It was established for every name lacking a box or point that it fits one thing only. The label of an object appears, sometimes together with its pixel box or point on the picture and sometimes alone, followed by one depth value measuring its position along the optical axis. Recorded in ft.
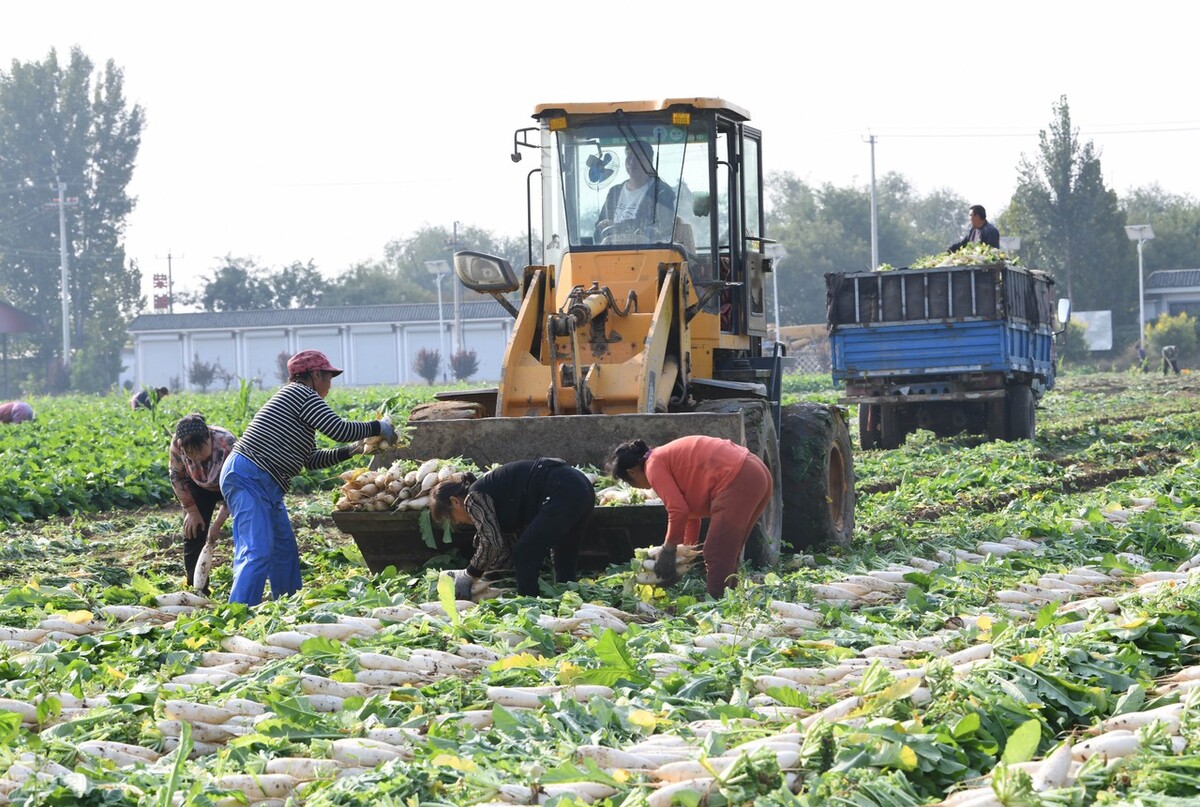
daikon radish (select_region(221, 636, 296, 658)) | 44.65
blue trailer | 123.65
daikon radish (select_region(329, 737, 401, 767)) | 33.99
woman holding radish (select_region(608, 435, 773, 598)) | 54.80
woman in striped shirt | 58.44
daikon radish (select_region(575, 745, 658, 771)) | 31.99
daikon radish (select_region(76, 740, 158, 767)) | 35.29
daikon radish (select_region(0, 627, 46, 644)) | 49.52
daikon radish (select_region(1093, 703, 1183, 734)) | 32.04
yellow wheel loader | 65.77
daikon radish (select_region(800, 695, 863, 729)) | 33.24
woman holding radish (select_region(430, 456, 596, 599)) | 54.85
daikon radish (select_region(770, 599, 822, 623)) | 48.80
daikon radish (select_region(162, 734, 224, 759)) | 36.78
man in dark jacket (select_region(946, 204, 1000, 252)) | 129.70
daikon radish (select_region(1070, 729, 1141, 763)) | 30.30
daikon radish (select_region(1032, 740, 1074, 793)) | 28.17
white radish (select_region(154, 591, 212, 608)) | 56.80
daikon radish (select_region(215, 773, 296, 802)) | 32.42
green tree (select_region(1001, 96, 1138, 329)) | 412.57
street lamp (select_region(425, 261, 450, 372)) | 337.84
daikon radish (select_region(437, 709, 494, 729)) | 36.70
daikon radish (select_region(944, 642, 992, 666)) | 39.01
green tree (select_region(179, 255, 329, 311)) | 556.10
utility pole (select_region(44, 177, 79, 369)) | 442.50
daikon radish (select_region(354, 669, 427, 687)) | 41.46
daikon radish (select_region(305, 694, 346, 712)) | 39.09
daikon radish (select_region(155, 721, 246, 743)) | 37.19
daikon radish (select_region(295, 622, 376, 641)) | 46.44
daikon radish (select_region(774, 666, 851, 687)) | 39.11
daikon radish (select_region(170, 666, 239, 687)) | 41.57
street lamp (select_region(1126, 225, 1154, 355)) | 374.84
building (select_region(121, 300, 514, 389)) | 462.60
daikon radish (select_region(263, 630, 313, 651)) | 45.29
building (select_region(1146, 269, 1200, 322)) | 462.60
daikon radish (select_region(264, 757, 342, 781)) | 33.32
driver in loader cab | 71.56
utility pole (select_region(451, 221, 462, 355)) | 382.05
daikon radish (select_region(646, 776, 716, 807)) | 29.19
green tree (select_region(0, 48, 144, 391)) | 513.04
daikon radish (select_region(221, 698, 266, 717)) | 38.29
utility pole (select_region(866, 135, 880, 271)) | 329.97
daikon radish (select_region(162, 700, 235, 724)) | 37.78
